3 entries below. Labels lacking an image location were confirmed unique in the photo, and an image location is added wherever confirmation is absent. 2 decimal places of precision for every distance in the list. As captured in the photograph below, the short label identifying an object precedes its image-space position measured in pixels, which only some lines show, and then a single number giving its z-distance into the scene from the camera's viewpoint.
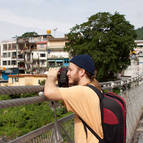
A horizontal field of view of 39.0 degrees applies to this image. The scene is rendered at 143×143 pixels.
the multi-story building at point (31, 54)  37.62
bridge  1.40
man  1.37
